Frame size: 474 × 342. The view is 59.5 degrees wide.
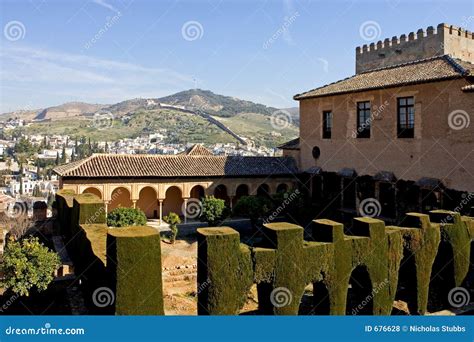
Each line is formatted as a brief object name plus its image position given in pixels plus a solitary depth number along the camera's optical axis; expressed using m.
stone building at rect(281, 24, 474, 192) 17.22
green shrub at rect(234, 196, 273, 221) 21.69
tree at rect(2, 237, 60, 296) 10.72
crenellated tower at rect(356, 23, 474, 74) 24.88
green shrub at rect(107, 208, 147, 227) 19.17
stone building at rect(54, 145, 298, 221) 23.77
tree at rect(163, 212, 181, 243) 20.94
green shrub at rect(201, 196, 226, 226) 21.39
